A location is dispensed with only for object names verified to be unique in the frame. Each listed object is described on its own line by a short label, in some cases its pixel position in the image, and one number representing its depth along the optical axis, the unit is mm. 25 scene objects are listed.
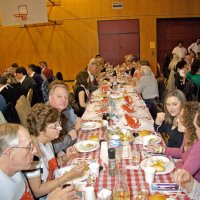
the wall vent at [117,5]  11383
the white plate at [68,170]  2032
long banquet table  1961
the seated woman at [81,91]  4582
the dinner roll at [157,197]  1722
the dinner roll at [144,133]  2869
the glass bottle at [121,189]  1761
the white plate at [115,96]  4873
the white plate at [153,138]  2727
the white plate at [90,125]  3286
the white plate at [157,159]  2227
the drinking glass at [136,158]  2295
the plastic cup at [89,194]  1751
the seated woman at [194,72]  5898
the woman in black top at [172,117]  2887
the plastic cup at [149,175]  1957
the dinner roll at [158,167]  2121
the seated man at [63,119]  2906
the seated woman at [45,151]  1997
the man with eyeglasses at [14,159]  1622
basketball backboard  10312
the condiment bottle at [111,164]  2092
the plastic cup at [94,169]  2084
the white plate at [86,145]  2588
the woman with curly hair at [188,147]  2018
